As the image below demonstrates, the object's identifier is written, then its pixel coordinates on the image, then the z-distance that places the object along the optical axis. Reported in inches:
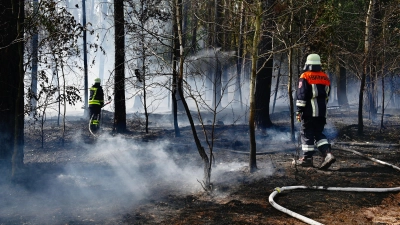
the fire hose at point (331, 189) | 220.5
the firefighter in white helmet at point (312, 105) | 286.8
